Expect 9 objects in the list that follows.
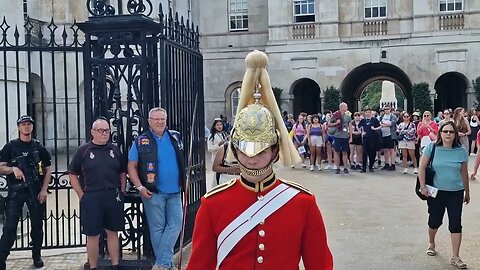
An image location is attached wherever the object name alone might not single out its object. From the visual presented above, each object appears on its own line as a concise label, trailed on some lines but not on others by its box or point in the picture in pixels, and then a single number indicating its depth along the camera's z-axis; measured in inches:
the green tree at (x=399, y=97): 2848.4
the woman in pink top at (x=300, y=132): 759.1
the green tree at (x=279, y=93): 1091.2
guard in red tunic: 119.9
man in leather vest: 266.1
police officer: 285.4
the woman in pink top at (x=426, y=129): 596.3
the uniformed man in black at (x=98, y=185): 261.1
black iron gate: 278.8
